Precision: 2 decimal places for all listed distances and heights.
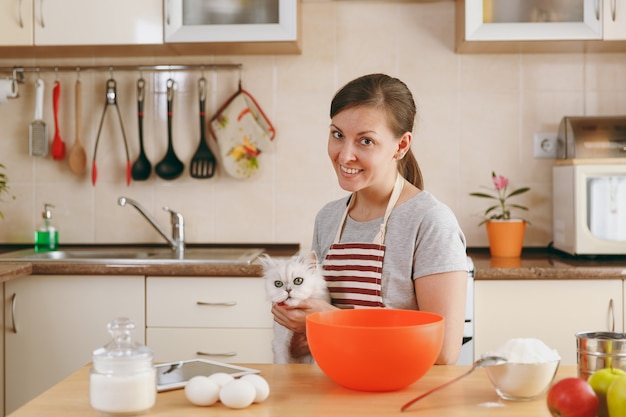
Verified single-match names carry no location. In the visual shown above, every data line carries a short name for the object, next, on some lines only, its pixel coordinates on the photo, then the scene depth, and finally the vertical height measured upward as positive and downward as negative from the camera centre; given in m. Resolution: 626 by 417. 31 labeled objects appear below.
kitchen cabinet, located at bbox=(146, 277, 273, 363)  2.55 -0.38
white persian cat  1.48 -0.15
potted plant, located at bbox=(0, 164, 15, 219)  3.13 +0.09
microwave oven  2.65 -0.01
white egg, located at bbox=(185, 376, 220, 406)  1.13 -0.27
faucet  2.97 -0.09
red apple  1.00 -0.26
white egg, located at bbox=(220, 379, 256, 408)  1.11 -0.27
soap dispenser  3.05 -0.12
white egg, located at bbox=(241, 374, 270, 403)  1.14 -0.27
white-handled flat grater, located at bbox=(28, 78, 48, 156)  3.08 +0.30
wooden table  1.10 -0.29
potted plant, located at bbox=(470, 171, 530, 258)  2.84 -0.10
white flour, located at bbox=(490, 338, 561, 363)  1.12 -0.22
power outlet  3.05 +0.24
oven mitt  3.04 +0.27
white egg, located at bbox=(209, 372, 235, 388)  1.15 -0.26
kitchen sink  2.71 -0.18
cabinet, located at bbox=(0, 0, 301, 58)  2.76 +0.67
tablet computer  1.24 -0.28
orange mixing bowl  1.17 -0.23
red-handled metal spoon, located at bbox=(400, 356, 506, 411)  1.12 -0.23
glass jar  1.05 -0.23
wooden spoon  3.11 +0.23
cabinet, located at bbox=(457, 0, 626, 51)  2.70 +0.65
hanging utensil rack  3.07 +0.56
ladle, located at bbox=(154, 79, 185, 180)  3.08 +0.17
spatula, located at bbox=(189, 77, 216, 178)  3.07 +0.18
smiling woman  1.57 -0.05
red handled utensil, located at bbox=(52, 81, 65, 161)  3.09 +0.29
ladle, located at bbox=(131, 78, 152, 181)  3.08 +0.19
